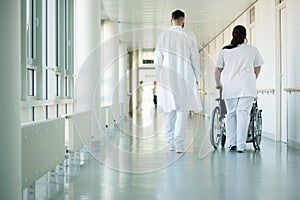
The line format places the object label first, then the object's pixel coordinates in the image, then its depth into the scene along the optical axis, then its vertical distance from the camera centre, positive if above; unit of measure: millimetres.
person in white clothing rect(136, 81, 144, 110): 28403 -18
